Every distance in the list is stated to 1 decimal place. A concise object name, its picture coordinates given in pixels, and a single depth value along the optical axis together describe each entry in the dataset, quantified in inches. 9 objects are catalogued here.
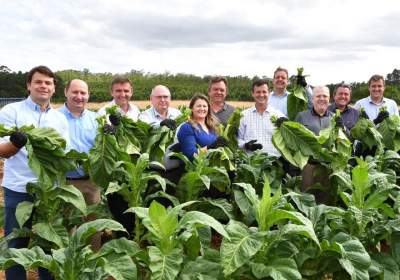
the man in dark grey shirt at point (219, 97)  237.9
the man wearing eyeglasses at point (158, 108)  217.3
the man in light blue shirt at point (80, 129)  181.3
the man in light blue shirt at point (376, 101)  271.0
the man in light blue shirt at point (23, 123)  153.9
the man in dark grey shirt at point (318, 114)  211.6
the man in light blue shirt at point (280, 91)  256.8
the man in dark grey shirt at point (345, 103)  243.5
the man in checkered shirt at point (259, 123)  215.2
